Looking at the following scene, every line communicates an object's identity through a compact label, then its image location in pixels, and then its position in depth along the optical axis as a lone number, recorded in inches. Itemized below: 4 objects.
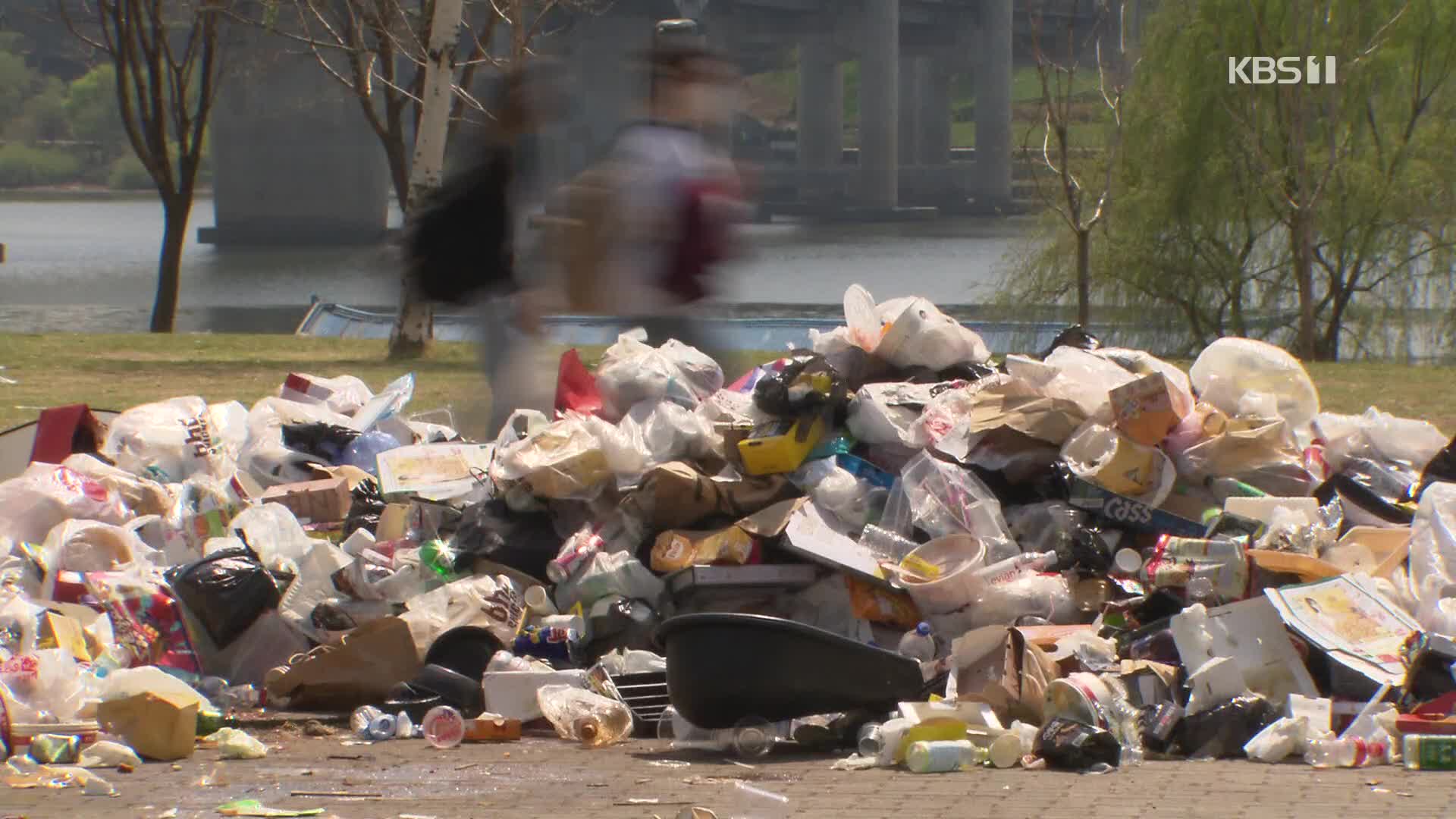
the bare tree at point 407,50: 979.3
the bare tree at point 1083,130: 1244.5
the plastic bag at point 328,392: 549.3
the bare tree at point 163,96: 1443.2
